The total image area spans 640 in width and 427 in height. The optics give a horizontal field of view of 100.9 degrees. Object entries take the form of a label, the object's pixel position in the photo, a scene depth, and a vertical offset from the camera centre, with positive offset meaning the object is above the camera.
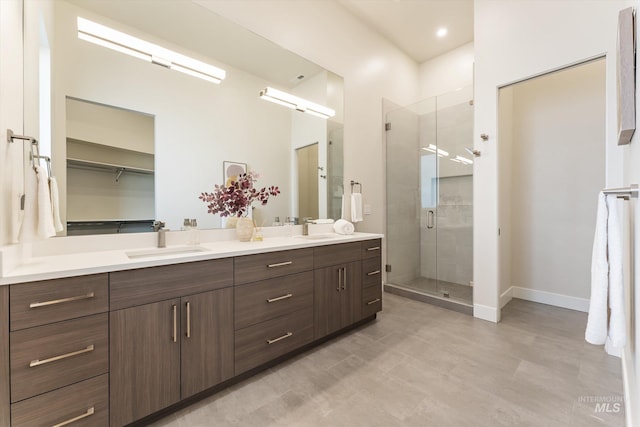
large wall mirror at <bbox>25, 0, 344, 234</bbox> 1.62 +0.74
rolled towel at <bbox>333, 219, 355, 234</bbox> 2.84 -0.16
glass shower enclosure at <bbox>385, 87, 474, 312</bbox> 3.26 +0.17
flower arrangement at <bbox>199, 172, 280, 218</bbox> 2.15 +0.13
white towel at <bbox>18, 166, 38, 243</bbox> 1.16 +0.01
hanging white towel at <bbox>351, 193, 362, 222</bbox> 3.16 +0.06
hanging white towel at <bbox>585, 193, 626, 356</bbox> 0.89 -0.25
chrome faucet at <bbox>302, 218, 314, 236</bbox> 2.78 -0.14
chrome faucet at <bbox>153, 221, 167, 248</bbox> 1.84 -0.13
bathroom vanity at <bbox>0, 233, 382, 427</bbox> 1.08 -0.59
